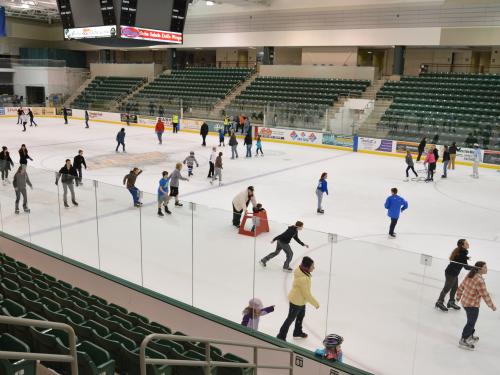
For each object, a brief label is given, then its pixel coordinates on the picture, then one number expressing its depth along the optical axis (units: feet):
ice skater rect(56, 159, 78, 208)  29.30
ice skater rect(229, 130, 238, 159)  70.44
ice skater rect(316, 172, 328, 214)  43.24
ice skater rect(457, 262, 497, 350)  19.11
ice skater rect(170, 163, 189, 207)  42.19
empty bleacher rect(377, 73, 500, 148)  76.28
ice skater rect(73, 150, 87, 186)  49.14
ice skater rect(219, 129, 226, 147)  82.64
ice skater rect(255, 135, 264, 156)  76.02
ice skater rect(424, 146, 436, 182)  58.54
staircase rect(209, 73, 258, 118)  111.87
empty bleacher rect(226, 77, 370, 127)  94.02
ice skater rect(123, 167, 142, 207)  26.68
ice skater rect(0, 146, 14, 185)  34.08
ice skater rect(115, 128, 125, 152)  73.67
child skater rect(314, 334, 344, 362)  19.31
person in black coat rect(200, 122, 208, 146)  82.69
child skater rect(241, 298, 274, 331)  21.95
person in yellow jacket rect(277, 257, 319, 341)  21.13
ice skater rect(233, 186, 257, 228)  37.65
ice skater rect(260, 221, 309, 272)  23.18
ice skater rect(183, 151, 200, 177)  56.06
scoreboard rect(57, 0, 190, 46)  53.57
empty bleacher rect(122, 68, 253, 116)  114.93
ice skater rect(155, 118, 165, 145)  84.38
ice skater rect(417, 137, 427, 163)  71.56
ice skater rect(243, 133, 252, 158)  73.67
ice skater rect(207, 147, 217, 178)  55.16
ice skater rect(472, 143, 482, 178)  63.77
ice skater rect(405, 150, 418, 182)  58.95
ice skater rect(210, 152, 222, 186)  52.80
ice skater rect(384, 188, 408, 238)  37.14
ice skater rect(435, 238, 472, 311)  18.67
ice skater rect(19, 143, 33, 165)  47.84
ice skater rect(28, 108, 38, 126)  102.56
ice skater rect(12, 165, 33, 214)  32.18
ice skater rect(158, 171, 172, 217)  25.79
